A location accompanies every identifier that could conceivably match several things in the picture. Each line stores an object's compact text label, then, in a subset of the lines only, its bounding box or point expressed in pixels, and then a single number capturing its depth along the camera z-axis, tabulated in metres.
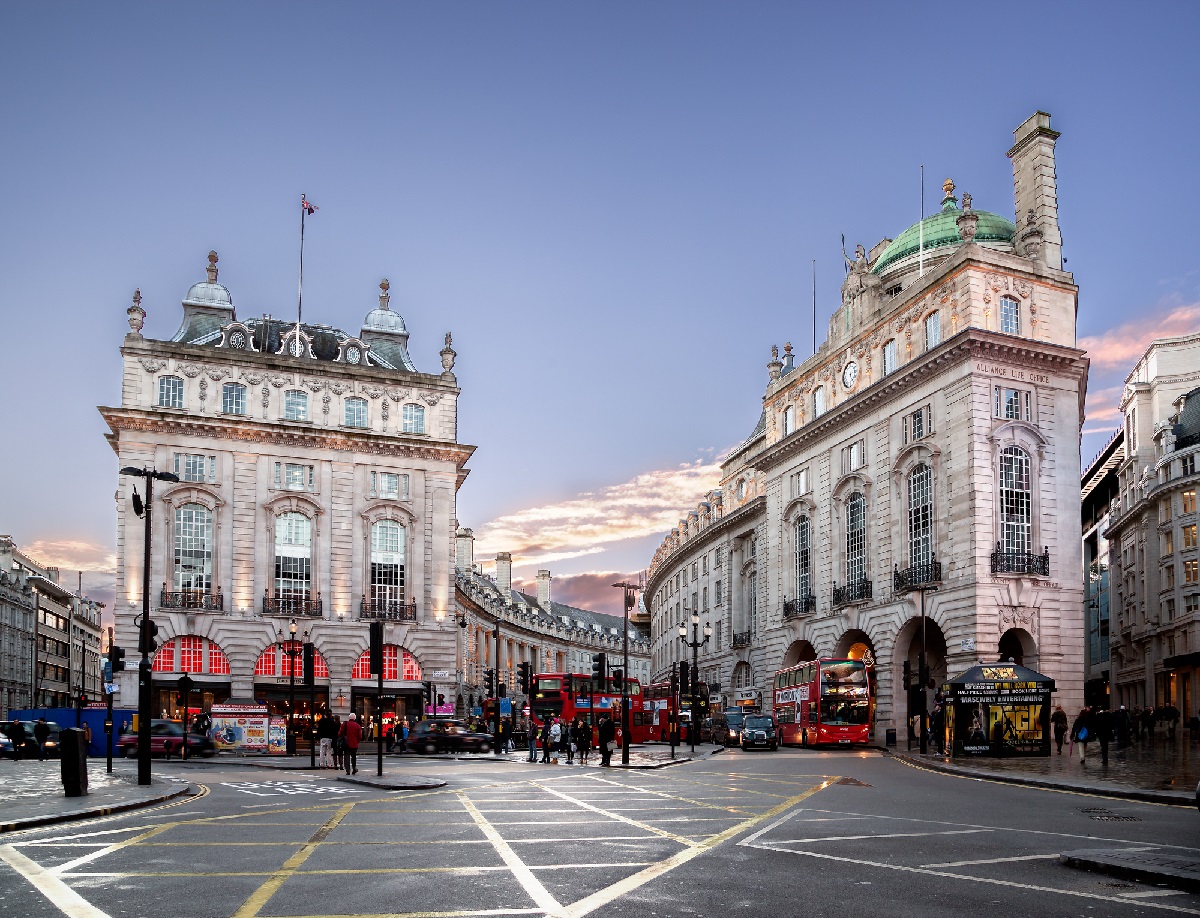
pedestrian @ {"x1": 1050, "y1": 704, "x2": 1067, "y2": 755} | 44.08
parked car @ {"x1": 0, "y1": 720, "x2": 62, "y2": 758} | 51.75
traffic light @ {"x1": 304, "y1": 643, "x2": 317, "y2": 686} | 48.41
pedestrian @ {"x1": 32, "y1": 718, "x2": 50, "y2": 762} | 51.81
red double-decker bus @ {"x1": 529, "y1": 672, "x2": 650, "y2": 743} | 61.66
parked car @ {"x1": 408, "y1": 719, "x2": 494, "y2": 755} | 53.31
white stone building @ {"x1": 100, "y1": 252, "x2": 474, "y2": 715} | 69.56
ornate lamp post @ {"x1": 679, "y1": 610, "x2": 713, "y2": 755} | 53.72
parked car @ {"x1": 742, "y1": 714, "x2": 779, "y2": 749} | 55.12
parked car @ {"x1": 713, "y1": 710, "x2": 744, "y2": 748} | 63.21
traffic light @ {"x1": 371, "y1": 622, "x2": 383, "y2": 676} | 31.17
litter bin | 21.80
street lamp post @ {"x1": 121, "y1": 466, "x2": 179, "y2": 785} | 25.97
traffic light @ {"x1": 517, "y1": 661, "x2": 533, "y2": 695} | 55.81
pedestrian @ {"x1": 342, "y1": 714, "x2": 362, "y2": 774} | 31.66
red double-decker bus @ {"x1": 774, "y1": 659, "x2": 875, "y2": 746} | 54.09
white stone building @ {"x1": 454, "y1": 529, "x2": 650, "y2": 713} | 106.16
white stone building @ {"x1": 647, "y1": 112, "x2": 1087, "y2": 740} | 54.19
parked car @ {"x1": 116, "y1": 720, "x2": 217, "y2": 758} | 47.84
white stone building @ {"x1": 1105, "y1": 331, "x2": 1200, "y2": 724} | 81.62
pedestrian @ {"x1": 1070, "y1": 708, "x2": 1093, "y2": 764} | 37.84
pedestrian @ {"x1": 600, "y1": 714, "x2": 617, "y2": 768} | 38.91
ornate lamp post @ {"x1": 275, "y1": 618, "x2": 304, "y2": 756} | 52.07
